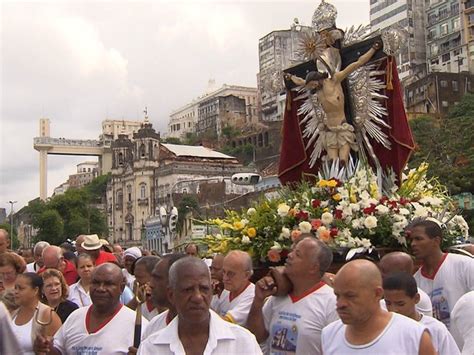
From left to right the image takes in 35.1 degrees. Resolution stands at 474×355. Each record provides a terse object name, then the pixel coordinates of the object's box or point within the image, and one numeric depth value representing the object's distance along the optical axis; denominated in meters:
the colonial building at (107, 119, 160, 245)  93.38
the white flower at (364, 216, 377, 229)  8.12
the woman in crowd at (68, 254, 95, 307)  7.71
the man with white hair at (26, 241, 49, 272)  10.12
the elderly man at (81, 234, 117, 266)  9.32
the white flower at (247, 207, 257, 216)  8.77
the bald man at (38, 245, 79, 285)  8.38
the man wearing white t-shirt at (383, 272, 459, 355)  4.75
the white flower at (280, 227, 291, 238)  8.09
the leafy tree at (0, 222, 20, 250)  79.62
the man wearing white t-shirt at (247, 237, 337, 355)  5.06
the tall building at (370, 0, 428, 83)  75.38
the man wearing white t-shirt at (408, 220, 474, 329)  6.12
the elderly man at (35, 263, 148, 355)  5.09
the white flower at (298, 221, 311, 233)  7.95
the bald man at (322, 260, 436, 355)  3.93
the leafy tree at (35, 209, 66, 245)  70.12
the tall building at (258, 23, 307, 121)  102.01
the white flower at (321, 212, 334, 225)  8.19
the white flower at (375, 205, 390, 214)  8.33
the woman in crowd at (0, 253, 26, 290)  7.44
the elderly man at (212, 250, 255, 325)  5.94
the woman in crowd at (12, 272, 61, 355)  5.72
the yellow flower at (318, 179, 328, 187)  8.88
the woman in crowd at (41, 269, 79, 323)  6.67
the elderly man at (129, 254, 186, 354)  5.09
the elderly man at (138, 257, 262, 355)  3.95
